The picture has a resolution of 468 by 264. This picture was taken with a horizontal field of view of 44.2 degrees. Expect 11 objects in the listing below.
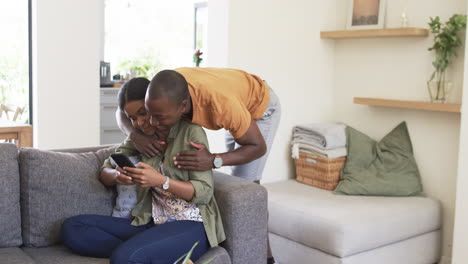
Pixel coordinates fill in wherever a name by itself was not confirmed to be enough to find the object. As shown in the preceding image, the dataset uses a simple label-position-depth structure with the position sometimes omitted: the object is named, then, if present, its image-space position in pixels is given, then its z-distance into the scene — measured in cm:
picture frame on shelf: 372
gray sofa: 225
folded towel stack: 363
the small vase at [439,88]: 337
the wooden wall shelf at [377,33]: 345
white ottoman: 298
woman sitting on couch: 205
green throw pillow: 348
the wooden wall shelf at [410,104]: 326
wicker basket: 363
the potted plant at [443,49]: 327
